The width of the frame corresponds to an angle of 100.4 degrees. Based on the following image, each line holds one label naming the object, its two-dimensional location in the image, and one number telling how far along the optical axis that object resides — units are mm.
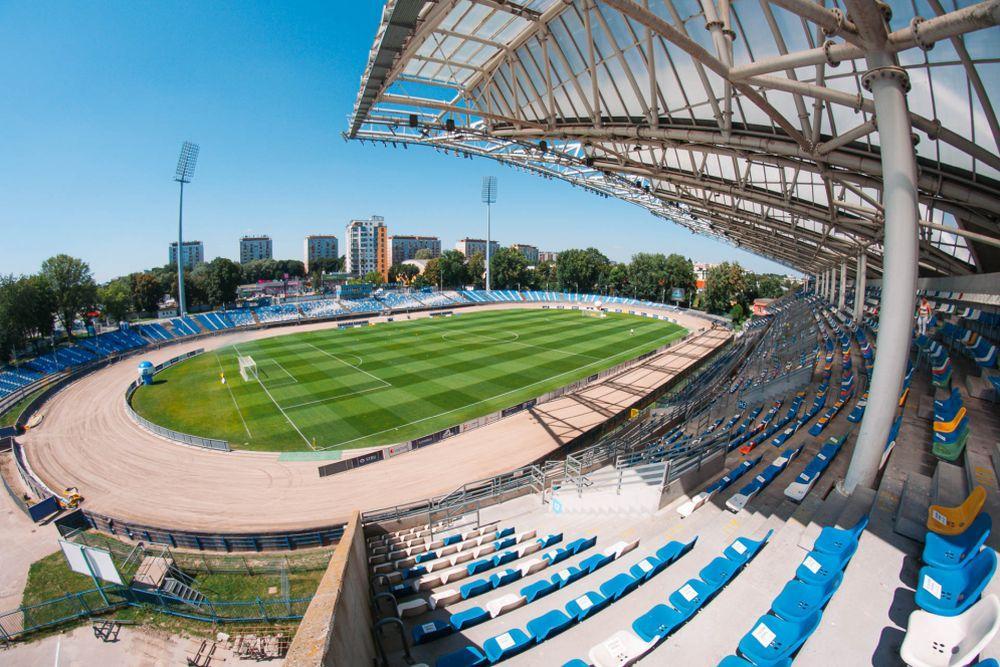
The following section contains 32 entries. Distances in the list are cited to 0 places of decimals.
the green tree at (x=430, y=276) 97375
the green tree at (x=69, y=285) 45875
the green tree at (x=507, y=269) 94562
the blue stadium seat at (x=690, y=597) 5949
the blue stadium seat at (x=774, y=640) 4609
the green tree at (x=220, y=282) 72875
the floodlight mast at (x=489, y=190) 87562
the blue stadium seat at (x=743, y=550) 6938
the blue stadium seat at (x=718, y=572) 6362
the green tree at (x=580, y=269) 89000
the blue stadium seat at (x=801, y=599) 5188
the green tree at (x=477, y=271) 99812
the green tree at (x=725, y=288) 65812
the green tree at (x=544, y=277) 96906
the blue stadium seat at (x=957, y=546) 5245
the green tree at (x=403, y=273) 114188
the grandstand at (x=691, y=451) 5645
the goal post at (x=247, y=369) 32688
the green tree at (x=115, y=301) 55156
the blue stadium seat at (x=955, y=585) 4496
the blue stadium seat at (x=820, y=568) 5680
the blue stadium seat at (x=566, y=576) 7634
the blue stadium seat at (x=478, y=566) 8750
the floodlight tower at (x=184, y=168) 52406
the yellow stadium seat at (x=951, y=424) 9132
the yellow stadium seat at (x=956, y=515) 5836
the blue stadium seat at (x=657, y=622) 5523
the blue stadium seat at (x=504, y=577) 7992
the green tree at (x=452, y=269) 93562
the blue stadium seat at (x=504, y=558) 9016
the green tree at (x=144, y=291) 69500
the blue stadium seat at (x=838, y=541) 6102
